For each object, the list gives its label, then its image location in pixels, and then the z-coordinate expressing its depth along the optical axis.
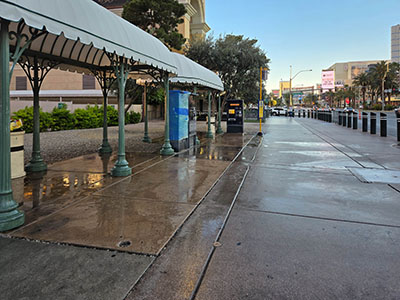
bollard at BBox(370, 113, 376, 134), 18.90
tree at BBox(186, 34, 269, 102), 23.59
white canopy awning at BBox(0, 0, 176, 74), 4.02
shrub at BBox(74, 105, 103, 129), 21.69
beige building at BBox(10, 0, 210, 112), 41.78
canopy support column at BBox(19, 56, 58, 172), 7.35
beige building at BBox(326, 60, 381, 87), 180.68
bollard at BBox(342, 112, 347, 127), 26.96
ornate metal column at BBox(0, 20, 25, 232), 3.93
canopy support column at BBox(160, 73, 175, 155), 10.30
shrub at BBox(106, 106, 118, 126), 24.81
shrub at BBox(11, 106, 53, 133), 16.91
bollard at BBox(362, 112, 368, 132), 21.12
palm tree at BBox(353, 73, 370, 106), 91.81
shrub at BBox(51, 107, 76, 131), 19.74
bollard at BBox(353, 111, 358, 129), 23.09
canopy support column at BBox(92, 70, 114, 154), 9.85
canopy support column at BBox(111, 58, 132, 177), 7.02
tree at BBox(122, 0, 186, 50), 24.86
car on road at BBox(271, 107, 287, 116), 60.81
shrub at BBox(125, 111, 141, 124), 27.67
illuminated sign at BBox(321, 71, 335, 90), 107.81
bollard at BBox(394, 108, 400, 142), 14.56
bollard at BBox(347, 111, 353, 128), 25.25
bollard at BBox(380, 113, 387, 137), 17.19
